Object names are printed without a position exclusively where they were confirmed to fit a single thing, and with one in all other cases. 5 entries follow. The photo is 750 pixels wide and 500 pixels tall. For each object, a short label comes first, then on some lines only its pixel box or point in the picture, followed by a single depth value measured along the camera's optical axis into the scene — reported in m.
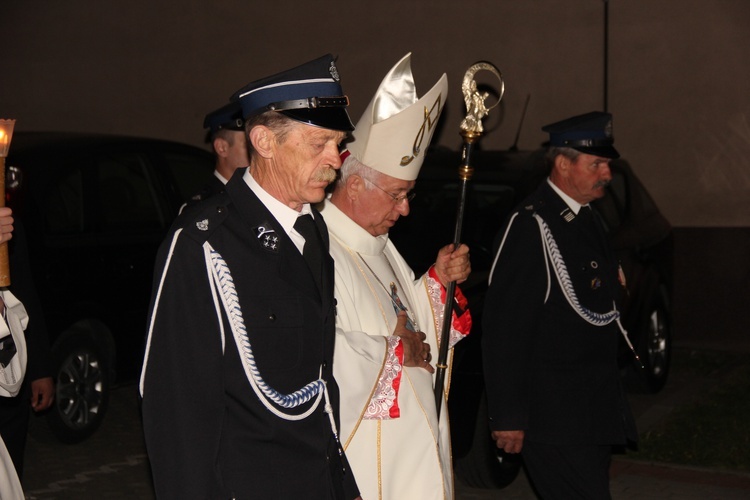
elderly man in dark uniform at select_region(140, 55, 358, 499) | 2.57
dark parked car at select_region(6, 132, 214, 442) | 7.11
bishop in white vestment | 3.37
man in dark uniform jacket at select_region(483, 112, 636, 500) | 4.55
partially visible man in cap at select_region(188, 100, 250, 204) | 5.47
